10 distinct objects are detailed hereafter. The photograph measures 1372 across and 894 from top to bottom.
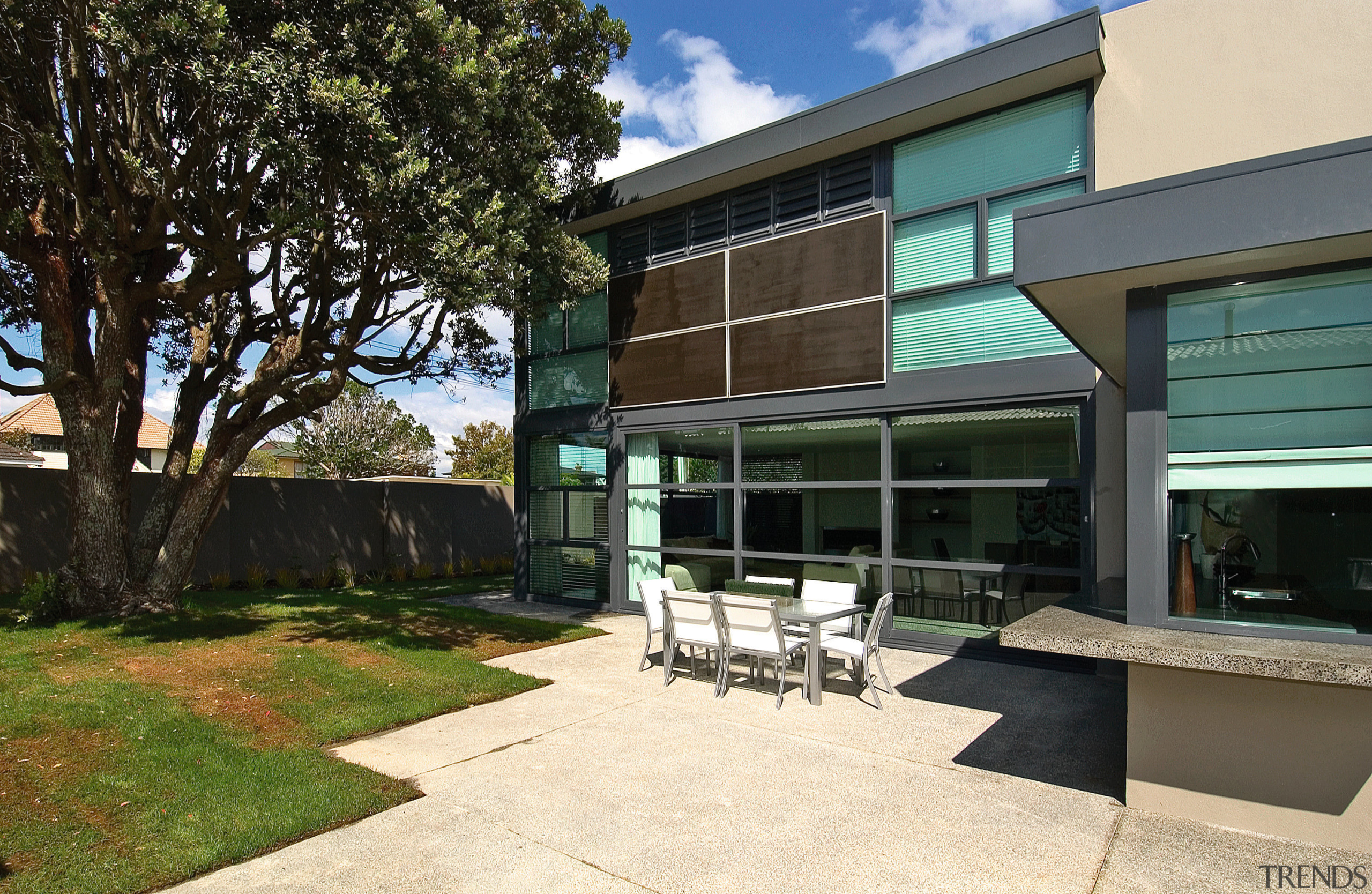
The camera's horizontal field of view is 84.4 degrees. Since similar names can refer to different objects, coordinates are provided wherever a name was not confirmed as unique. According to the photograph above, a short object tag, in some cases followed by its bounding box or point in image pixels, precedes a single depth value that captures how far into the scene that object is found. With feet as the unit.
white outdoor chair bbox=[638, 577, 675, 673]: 26.09
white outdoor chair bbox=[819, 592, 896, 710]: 21.76
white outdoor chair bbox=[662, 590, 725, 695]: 23.31
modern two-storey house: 12.71
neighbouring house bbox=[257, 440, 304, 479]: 114.73
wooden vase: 13.73
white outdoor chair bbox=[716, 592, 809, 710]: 21.50
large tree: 24.72
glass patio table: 21.70
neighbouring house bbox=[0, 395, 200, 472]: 102.53
